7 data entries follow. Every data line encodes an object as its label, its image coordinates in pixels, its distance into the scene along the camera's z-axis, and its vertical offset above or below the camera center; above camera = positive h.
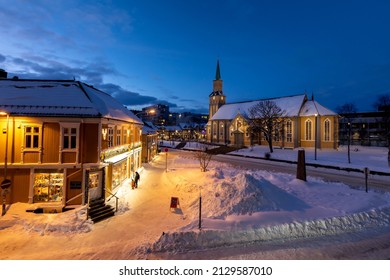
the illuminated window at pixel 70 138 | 14.67 +0.30
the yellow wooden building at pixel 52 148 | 14.20 -0.38
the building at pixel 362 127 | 70.26 +6.10
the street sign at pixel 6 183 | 13.17 -2.41
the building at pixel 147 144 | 32.34 -0.10
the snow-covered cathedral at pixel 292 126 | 47.56 +4.46
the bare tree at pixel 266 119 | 44.31 +5.26
